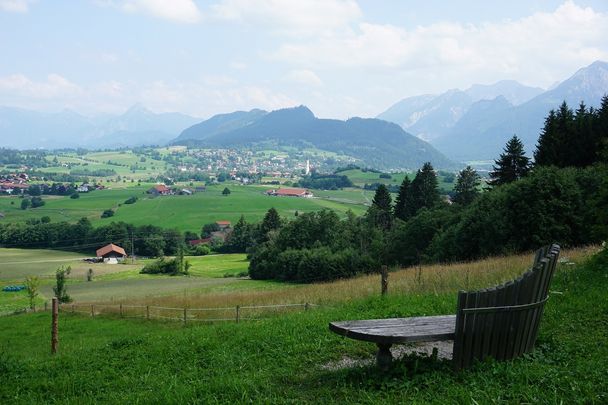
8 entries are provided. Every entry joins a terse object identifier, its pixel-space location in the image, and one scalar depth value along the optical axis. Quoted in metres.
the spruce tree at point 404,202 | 73.88
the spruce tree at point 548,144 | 47.81
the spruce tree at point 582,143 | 45.09
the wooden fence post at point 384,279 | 14.37
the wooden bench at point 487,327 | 6.63
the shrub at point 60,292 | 41.12
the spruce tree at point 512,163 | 55.22
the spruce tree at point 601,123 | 43.28
